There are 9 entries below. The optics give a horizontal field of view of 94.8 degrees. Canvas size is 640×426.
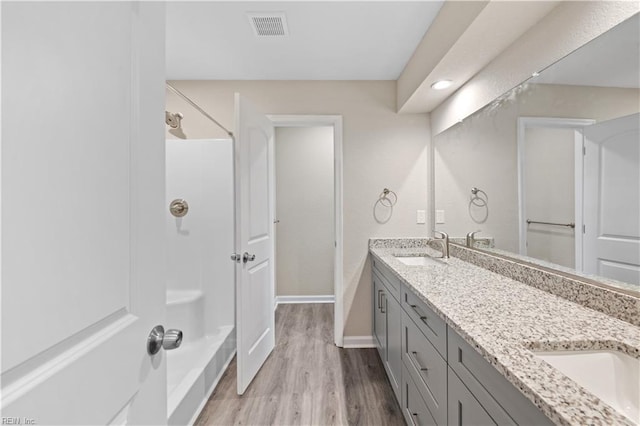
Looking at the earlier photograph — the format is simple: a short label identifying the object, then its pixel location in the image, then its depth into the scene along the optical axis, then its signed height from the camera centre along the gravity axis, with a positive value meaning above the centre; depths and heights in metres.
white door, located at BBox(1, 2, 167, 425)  0.38 +0.00
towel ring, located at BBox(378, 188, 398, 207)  2.71 +0.11
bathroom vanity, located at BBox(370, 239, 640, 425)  0.67 -0.39
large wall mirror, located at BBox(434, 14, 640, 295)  1.00 +0.20
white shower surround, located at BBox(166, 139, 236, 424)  2.53 -0.18
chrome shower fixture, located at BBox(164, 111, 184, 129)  2.23 +0.71
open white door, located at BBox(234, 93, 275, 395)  1.99 -0.23
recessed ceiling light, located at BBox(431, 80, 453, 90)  2.05 +0.91
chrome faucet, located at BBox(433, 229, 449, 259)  2.26 -0.26
